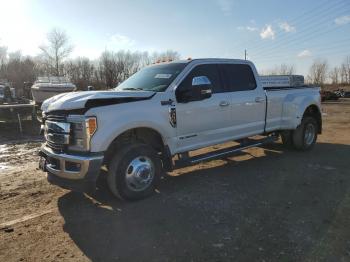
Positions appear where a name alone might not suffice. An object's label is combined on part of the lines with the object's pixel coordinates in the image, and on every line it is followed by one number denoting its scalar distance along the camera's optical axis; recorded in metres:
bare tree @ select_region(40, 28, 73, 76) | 74.94
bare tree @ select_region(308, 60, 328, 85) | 90.81
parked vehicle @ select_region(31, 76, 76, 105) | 17.52
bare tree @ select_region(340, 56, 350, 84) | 97.25
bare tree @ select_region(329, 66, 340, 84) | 98.71
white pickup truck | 4.61
